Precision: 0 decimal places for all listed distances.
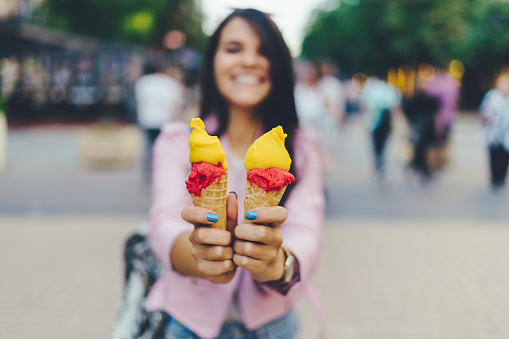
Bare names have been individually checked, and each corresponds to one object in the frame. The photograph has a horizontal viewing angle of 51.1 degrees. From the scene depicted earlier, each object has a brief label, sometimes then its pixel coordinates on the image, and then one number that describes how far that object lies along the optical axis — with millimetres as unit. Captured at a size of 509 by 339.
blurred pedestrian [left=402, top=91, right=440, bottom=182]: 9562
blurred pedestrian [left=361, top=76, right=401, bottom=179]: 9578
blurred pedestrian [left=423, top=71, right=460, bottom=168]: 10070
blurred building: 20328
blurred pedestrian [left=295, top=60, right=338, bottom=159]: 8680
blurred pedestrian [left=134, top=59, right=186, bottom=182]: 9117
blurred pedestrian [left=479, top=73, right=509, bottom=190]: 8727
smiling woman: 1629
